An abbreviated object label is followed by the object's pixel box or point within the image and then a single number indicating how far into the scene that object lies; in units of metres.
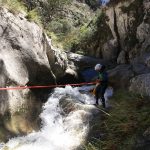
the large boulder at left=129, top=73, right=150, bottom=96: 4.68
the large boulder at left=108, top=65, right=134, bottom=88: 7.38
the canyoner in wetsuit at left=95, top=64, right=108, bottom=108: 5.34
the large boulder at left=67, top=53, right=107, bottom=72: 10.41
